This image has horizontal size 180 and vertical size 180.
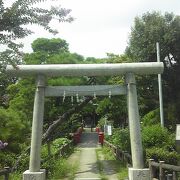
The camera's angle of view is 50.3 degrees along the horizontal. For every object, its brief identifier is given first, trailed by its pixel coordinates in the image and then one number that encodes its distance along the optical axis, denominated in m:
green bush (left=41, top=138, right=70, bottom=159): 11.80
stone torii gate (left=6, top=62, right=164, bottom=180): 7.35
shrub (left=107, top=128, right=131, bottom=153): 10.10
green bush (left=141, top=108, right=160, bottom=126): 14.02
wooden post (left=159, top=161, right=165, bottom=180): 5.62
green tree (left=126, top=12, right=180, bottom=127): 15.59
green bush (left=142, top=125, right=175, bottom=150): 8.69
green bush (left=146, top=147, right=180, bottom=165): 7.59
